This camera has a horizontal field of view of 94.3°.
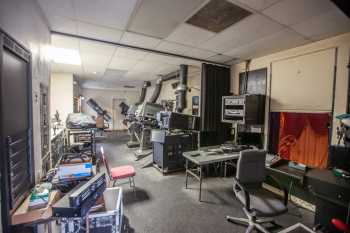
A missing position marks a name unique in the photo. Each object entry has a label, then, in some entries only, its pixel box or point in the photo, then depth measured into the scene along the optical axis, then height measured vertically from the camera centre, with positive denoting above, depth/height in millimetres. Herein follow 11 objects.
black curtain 4109 +218
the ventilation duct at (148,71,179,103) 5439 +1108
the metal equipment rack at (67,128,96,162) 4219 -769
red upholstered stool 2693 -1101
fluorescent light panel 3297 +1178
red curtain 2660 -448
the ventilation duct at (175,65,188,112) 4395 +561
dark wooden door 1116 -151
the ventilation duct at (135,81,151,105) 7951 +917
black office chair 1771 -1035
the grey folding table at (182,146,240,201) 2651 -798
